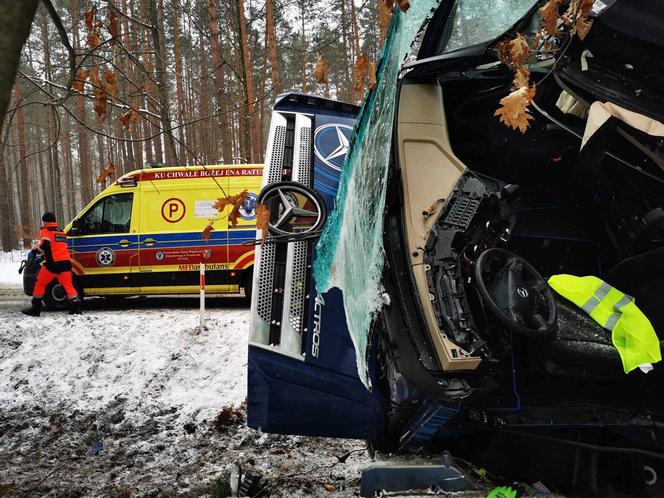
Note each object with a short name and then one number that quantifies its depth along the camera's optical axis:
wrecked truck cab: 2.29
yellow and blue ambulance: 8.53
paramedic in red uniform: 8.04
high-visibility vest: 2.25
